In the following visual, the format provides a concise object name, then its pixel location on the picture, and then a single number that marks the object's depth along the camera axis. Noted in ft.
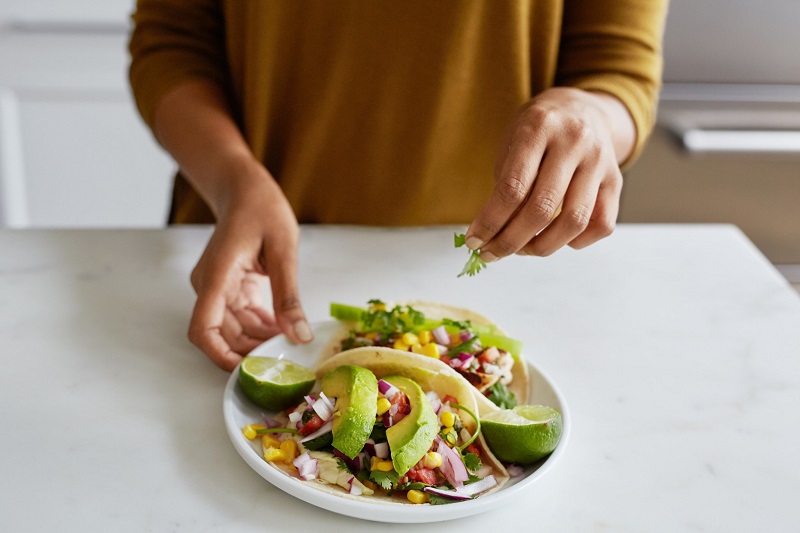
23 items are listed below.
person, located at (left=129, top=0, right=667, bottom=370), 4.46
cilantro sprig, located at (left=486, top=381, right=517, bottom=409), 3.29
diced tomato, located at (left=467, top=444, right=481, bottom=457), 3.01
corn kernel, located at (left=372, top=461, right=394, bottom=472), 2.80
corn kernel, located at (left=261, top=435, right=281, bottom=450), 2.97
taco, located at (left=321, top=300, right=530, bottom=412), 3.33
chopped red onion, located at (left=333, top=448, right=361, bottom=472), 2.87
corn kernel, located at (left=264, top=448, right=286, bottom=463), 2.88
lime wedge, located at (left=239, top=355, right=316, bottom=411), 3.17
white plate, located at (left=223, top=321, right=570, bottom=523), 2.60
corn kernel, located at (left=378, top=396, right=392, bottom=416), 2.93
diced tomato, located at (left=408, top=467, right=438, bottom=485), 2.79
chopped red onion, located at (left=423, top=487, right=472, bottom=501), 2.70
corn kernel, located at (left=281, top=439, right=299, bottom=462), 2.92
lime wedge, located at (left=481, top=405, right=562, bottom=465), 2.87
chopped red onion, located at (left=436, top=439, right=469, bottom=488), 2.82
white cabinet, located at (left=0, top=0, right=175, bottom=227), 8.39
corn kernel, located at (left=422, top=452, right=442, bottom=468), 2.81
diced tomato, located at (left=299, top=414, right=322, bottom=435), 3.00
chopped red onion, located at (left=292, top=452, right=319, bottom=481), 2.81
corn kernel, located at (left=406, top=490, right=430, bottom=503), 2.73
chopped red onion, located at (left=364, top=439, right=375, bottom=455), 2.91
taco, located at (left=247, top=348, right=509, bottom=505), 2.77
